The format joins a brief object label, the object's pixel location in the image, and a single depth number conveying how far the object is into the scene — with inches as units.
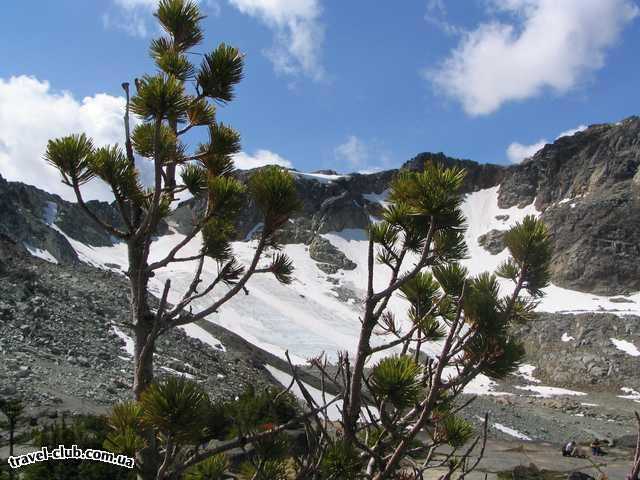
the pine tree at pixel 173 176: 135.9
